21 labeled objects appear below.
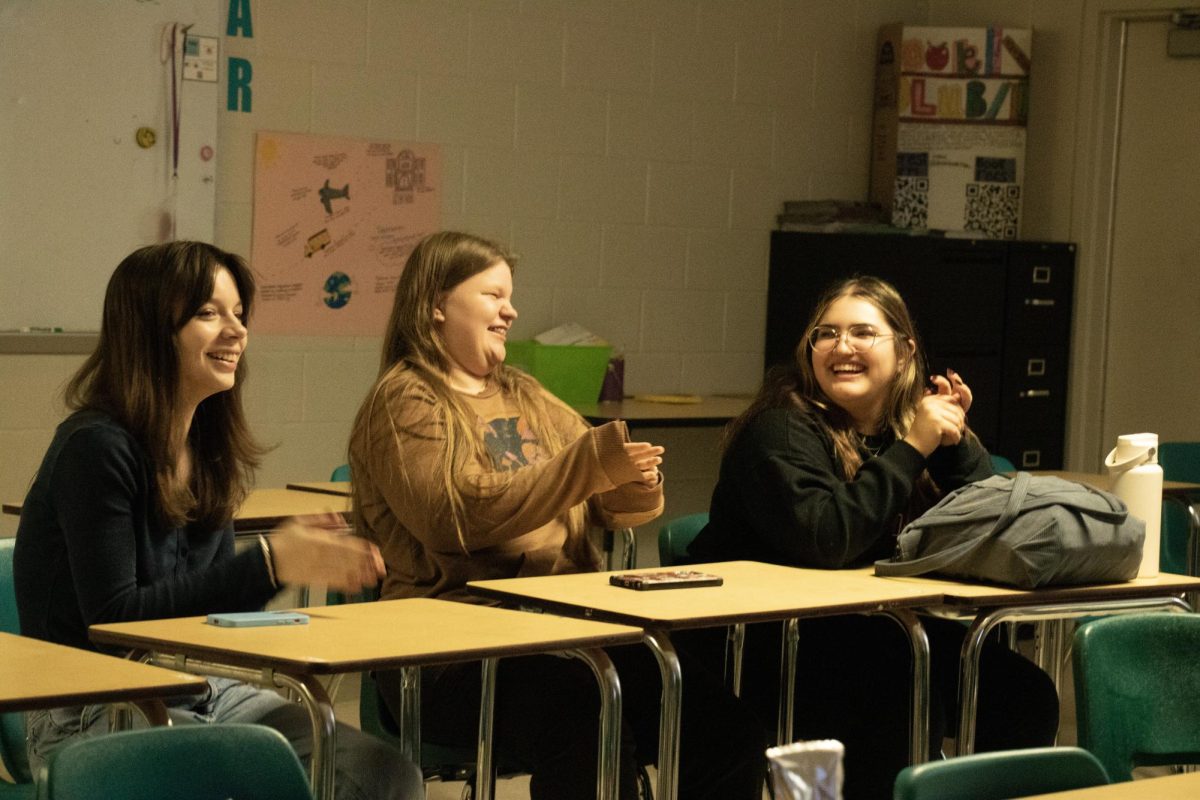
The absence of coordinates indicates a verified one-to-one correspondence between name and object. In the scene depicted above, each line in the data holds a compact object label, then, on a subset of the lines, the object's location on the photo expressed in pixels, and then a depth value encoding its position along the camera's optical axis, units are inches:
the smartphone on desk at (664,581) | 181.3
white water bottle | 208.2
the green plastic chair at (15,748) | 166.6
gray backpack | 191.6
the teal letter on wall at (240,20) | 318.1
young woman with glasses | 206.4
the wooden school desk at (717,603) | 165.5
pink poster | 328.2
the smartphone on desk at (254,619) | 156.7
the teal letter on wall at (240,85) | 320.1
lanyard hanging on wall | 309.0
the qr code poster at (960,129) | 409.4
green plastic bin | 356.5
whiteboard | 295.7
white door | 407.2
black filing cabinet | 392.8
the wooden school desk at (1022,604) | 187.9
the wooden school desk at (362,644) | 140.5
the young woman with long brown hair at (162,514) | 158.9
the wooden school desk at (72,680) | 123.9
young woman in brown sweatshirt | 178.5
